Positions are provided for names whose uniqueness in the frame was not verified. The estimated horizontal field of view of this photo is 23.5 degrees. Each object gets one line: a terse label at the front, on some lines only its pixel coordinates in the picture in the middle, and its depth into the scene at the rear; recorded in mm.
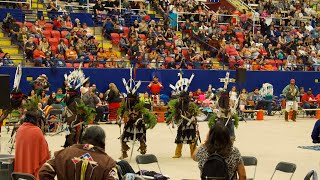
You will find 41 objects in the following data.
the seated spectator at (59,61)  27422
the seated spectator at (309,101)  31586
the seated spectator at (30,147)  10117
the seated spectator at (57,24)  29828
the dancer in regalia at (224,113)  17031
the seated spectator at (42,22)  29259
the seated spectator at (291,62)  35625
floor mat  19406
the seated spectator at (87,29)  30511
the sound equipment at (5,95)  13242
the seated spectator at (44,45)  27656
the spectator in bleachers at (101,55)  29041
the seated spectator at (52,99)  23706
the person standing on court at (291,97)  29156
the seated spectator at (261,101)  31433
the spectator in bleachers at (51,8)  30547
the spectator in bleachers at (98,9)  32156
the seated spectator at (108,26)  31703
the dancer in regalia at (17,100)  17125
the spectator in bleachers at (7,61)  26139
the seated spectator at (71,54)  28061
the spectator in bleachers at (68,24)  30047
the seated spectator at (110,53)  29848
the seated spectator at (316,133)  13781
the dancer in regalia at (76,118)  16156
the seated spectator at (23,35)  27781
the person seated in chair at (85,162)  6895
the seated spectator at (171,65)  30877
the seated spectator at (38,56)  26939
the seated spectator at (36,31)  28297
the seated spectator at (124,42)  31016
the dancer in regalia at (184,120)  17547
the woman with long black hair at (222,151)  7785
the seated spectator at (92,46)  29641
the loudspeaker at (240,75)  26141
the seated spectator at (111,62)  29072
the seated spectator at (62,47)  28172
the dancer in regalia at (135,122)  16859
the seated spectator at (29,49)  26972
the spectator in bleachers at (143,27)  32625
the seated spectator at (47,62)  27188
